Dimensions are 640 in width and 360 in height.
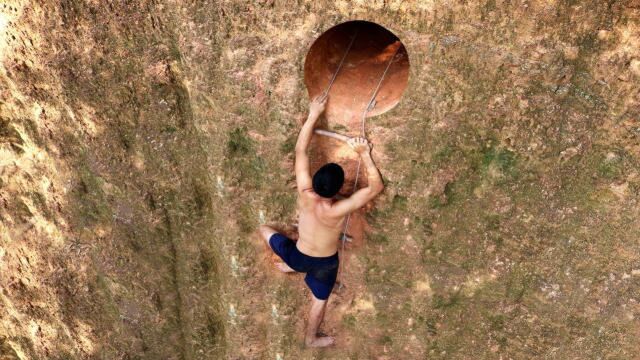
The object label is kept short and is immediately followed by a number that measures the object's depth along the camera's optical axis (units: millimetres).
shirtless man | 2967
